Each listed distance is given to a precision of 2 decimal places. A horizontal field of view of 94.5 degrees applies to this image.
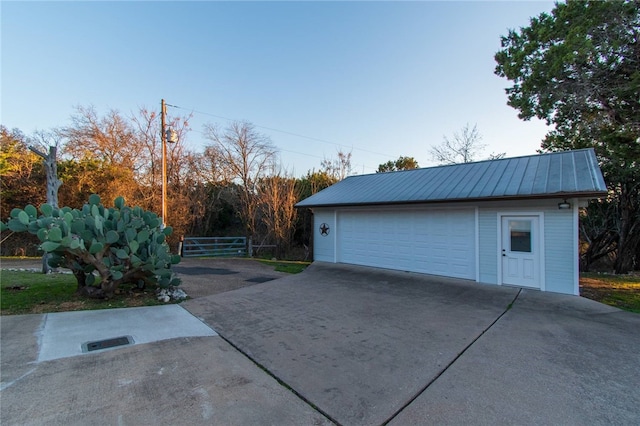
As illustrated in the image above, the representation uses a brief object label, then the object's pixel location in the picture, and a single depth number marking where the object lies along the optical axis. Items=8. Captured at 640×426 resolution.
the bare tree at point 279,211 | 15.61
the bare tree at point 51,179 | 7.97
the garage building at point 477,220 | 7.03
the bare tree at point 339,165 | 18.89
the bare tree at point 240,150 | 18.41
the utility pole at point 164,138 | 11.98
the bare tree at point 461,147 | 20.95
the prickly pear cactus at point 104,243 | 5.14
